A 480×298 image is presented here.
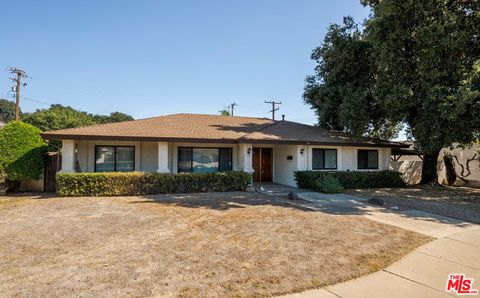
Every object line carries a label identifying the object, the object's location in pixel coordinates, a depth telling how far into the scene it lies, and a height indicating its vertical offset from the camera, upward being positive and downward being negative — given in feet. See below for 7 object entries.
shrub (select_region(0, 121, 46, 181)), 42.98 +0.45
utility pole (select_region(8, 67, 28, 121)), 83.11 +22.26
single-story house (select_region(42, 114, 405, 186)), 45.90 +1.43
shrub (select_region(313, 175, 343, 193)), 44.88 -4.16
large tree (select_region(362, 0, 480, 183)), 41.29 +14.21
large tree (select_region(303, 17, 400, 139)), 54.13 +14.57
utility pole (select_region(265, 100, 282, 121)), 114.93 +20.51
